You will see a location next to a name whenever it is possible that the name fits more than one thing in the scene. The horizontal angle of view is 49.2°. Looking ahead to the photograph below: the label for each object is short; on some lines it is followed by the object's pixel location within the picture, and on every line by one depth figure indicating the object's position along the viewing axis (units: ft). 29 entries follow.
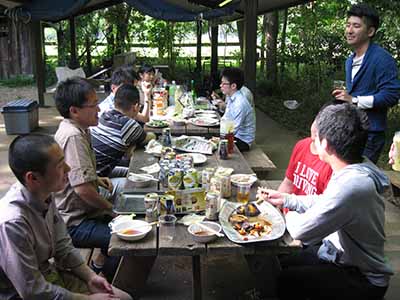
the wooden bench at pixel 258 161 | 13.55
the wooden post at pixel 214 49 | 33.11
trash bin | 21.90
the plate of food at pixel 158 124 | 14.14
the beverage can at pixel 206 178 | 8.07
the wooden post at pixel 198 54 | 33.36
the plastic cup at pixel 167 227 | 6.60
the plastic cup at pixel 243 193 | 7.83
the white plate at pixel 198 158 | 9.91
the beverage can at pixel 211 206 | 7.11
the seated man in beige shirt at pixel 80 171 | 8.17
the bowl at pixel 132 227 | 6.42
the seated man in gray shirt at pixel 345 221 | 6.21
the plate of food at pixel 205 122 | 14.65
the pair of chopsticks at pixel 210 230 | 6.56
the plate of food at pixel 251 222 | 6.54
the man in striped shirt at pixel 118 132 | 10.99
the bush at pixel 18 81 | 40.91
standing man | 10.49
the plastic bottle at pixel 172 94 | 18.60
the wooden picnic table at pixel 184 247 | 6.26
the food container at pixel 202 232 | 6.42
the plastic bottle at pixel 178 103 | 16.70
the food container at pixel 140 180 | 8.70
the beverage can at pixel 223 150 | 10.55
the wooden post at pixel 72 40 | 36.86
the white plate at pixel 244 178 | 8.48
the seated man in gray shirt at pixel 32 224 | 5.52
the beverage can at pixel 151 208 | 7.06
